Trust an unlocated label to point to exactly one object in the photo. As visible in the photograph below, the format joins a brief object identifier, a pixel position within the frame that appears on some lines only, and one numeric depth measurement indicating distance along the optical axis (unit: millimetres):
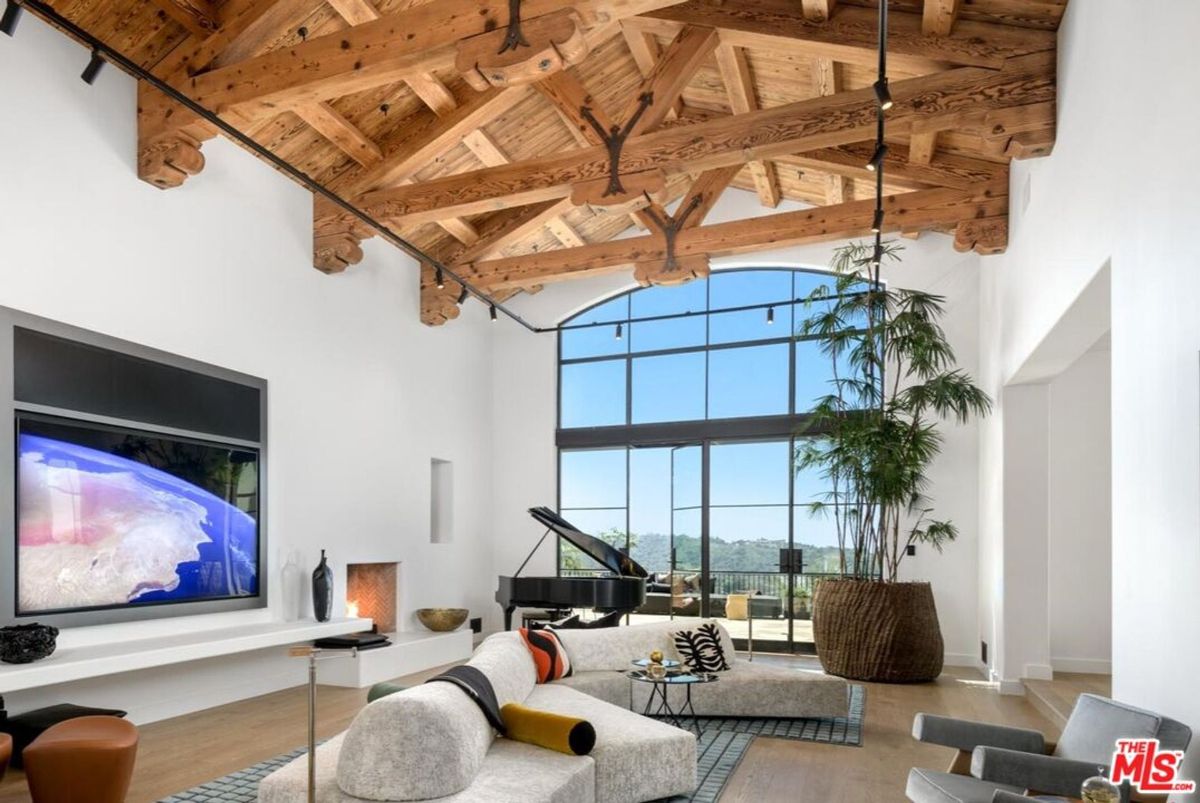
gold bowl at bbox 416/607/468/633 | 9219
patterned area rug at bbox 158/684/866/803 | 4461
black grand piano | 7957
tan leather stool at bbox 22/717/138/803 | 3904
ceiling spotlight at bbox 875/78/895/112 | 4618
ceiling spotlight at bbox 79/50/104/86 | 5484
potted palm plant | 7813
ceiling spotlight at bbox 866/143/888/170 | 5316
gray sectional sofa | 3240
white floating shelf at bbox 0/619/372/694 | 4594
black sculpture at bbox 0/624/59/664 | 4641
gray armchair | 3051
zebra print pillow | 6461
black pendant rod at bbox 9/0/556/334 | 5004
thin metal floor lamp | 2709
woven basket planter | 7772
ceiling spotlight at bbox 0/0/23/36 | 4852
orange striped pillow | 5695
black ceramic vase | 7387
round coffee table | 5523
